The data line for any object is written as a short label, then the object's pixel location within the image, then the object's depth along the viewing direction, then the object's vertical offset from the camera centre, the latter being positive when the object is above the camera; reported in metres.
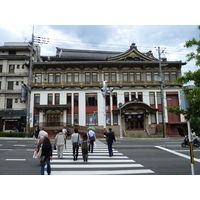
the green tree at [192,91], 6.84 +1.23
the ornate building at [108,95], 33.03 +5.75
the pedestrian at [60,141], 10.98 -1.12
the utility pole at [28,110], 26.54 +2.03
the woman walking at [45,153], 6.91 -1.18
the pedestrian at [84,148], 9.97 -1.43
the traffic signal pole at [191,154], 6.56 -1.23
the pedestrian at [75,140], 10.27 -1.00
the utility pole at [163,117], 27.27 +0.74
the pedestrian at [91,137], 13.07 -1.11
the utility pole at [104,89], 26.12 +5.02
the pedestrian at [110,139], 11.51 -1.08
